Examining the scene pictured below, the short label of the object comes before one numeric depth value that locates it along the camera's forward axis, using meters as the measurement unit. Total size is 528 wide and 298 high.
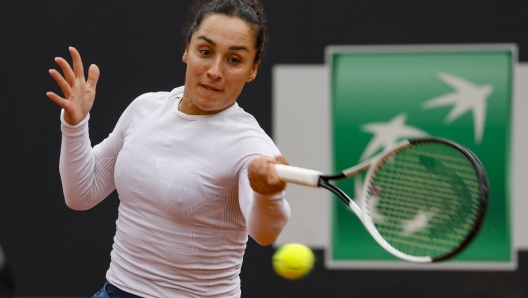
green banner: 8.37
